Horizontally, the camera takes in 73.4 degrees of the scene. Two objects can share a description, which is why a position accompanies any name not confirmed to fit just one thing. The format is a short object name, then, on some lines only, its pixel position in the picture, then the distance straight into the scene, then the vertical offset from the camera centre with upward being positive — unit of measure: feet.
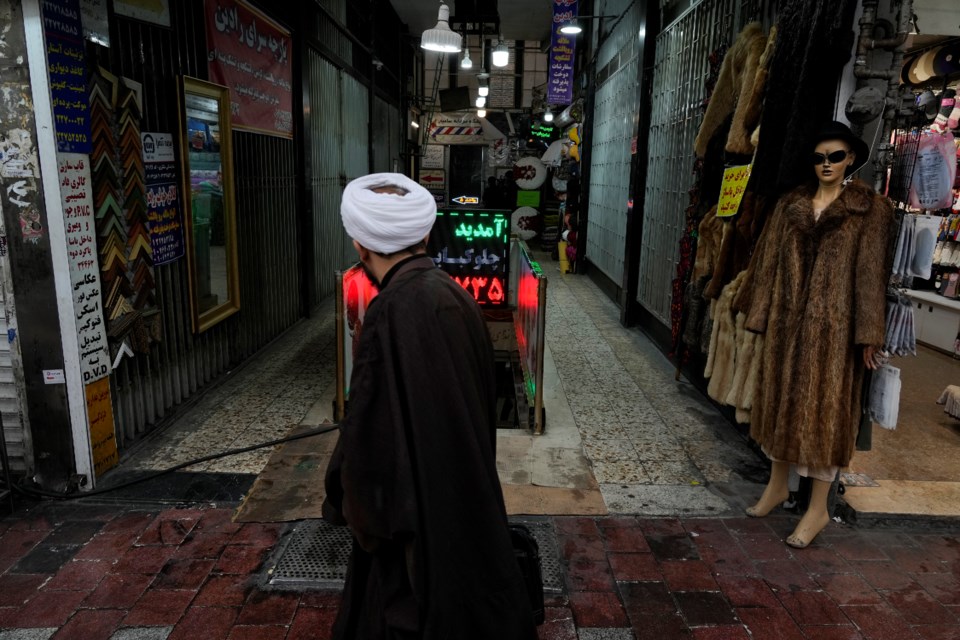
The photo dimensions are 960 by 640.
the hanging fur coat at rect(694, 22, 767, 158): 16.22 +2.82
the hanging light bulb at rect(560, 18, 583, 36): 40.24 +10.16
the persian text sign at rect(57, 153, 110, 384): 12.84 -1.61
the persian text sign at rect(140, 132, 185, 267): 16.51 -0.36
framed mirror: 18.63 -0.50
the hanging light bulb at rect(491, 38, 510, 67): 56.44 +11.72
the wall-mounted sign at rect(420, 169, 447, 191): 76.89 +1.30
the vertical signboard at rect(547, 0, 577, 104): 44.39 +8.70
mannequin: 11.59 -2.07
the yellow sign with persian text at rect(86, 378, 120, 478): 13.96 -5.29
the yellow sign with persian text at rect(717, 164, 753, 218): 16.16 +0.18
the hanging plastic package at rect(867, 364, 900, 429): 12.05 -3.64
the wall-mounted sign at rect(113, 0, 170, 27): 15.33 +4.30
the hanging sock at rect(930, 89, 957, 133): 23.90 +3.41
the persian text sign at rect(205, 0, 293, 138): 20.71 +4.35
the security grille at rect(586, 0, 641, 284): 33.76 +3.07
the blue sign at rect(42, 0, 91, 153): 12.23 +2.09
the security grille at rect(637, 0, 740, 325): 22.66 +2.50
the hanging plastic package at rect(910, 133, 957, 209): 12.41 +0.52
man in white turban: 6.41 -2.74
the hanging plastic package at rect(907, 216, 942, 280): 11.75 -0.76
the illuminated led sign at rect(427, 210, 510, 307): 20.58 -1.82
